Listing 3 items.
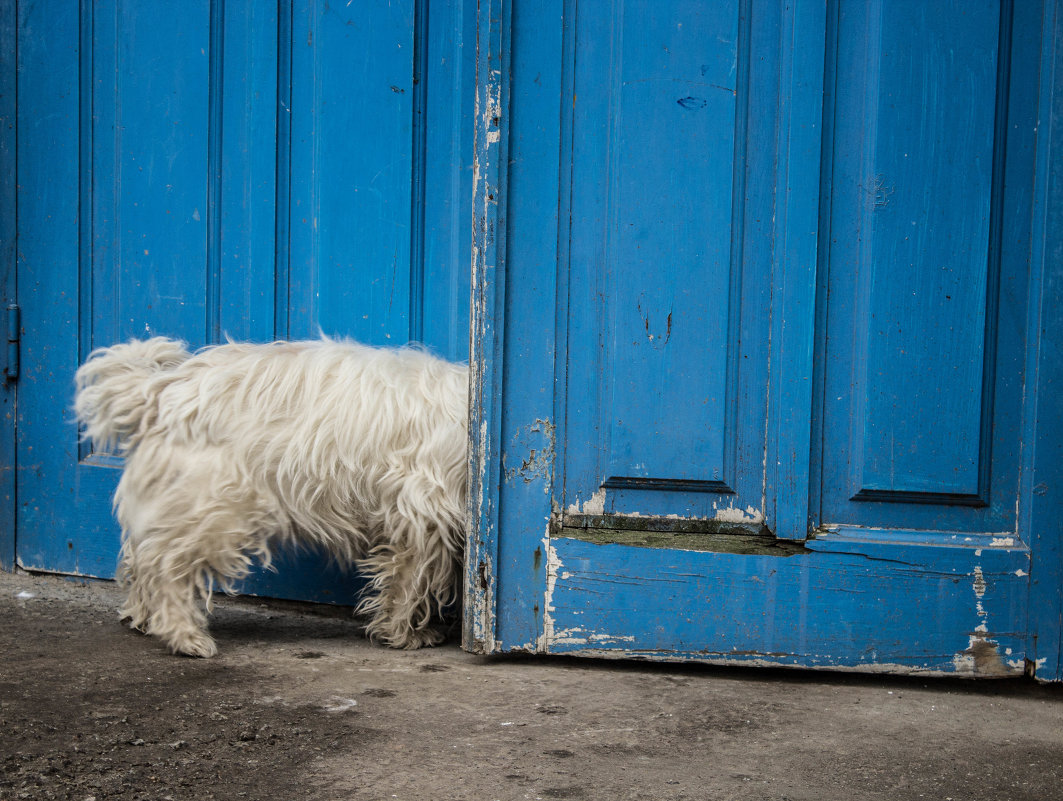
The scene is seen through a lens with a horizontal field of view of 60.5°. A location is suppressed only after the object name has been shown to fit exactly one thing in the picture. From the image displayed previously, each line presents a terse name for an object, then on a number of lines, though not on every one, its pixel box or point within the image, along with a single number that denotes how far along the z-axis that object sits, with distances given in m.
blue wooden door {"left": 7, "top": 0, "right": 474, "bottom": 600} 2.66
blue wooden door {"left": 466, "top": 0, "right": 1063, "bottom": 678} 2.08
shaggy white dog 2.31
